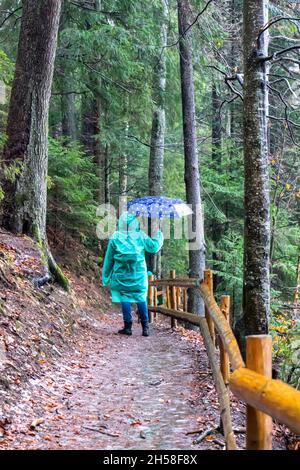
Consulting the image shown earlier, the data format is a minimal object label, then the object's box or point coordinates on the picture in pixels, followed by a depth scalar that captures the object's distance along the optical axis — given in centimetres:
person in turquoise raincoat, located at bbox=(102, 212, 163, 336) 949
